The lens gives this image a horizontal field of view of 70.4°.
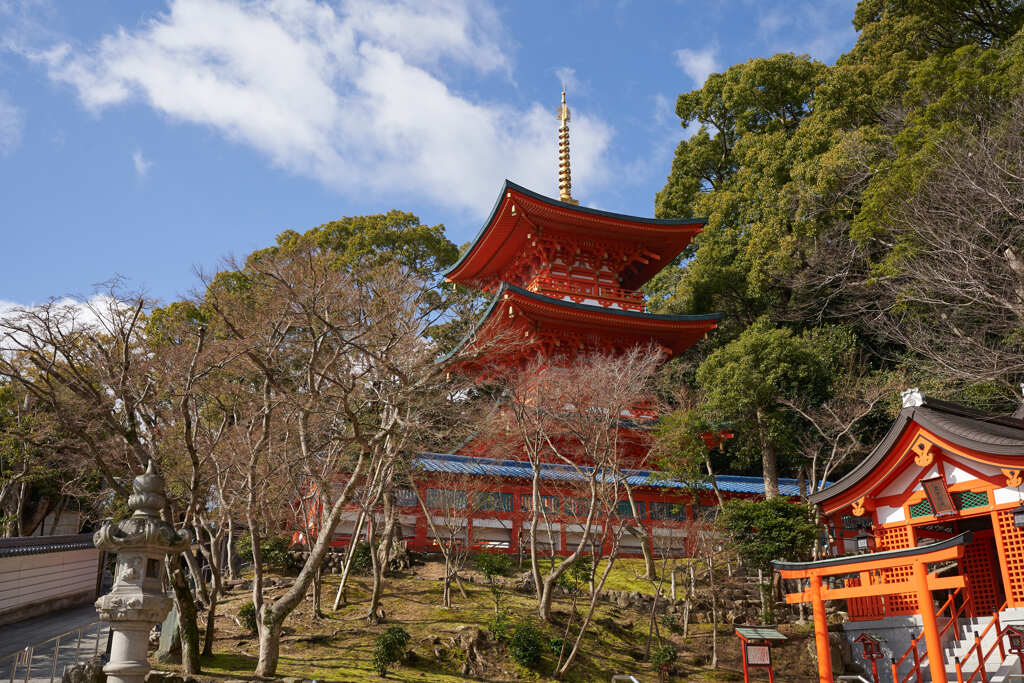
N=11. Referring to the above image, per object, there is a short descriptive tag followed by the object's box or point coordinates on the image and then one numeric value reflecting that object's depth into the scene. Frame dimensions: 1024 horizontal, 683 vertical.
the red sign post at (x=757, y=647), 11.73
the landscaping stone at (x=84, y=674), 9.51
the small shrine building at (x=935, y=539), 11.18
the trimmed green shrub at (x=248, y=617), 13.82
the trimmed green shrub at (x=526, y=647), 13.00
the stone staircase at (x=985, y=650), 10.91
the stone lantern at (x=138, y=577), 7.95
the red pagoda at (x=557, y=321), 19.23
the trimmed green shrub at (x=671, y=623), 15.45
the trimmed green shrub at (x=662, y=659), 13.47
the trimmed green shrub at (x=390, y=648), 11.88
